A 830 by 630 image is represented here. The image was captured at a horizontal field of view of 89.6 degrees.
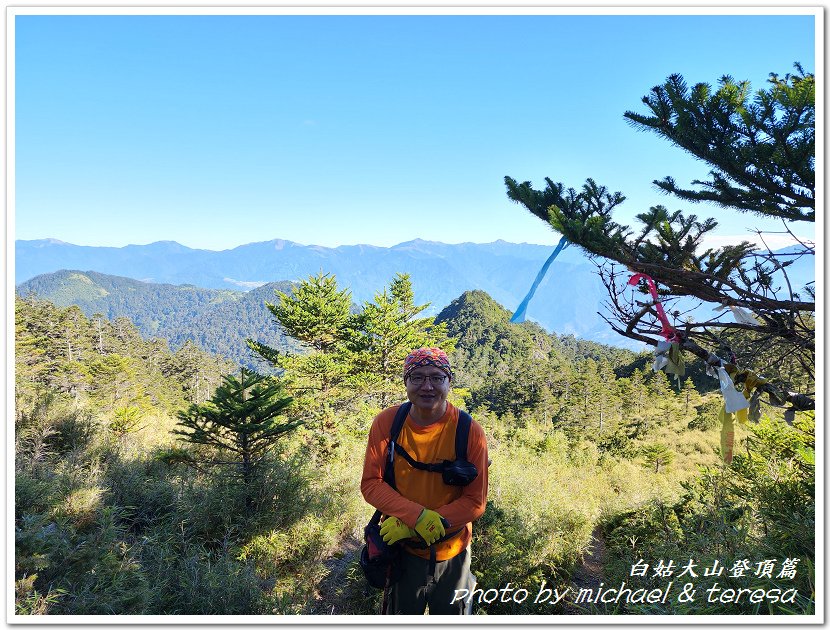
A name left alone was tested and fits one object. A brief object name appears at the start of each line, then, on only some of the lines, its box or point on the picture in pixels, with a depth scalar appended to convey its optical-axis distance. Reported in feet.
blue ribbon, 9.82
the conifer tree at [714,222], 7.84
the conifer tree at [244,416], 19.80
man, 7.79
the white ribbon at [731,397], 9.50
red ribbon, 10.52
